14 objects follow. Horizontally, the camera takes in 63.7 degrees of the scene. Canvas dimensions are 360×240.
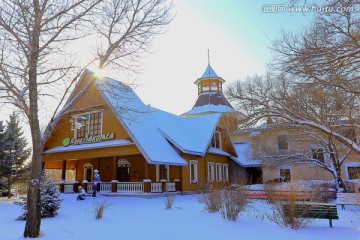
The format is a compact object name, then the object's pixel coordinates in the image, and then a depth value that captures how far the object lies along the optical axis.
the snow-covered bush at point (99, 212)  9.98
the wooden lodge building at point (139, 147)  19.11
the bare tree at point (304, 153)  18.30
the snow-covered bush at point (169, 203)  12.46
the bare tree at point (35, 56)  7.80
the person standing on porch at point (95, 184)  18.22
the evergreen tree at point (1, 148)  22.28
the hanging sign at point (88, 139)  20.01
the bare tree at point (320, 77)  8.23
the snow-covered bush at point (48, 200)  10.38
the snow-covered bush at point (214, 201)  11.05
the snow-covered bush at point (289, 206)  8.44
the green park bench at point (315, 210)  8.46
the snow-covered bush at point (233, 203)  9.68
